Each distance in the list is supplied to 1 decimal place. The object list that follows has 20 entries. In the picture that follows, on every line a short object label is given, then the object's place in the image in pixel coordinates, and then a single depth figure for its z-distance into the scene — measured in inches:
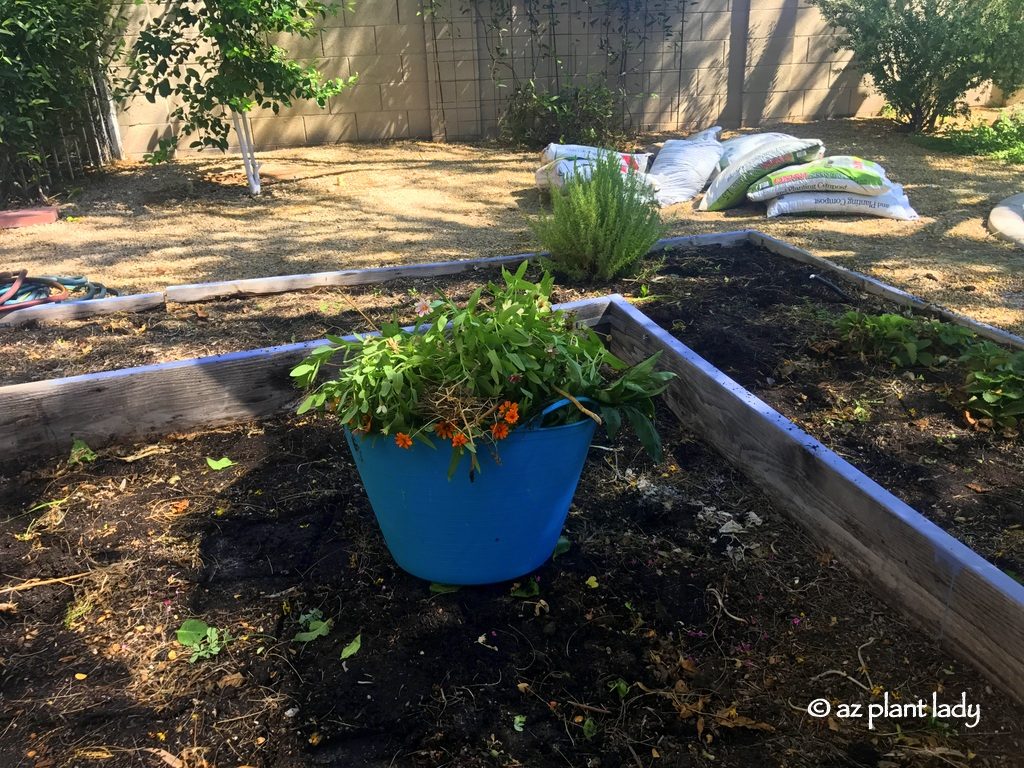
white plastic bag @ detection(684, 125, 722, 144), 271.4
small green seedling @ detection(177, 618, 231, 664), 65.1
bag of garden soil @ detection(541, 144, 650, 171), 228.5
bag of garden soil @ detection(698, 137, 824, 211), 216.1
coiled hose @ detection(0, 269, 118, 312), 131.3
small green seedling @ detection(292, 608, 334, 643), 66.0
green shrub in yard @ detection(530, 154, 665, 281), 137.1
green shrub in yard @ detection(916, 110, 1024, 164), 284.5
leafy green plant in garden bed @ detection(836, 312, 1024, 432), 91.5
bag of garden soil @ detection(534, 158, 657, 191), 213.9
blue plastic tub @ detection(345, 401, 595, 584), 64.1
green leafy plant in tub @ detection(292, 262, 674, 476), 60.9
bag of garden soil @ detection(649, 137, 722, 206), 237.8
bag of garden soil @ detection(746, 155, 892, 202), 201.9
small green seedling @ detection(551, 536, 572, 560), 76.9
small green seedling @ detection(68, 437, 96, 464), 92.0
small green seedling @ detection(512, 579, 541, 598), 71.2
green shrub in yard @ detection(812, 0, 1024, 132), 287.6
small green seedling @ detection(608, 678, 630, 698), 60.2
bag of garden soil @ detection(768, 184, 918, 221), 203.3
